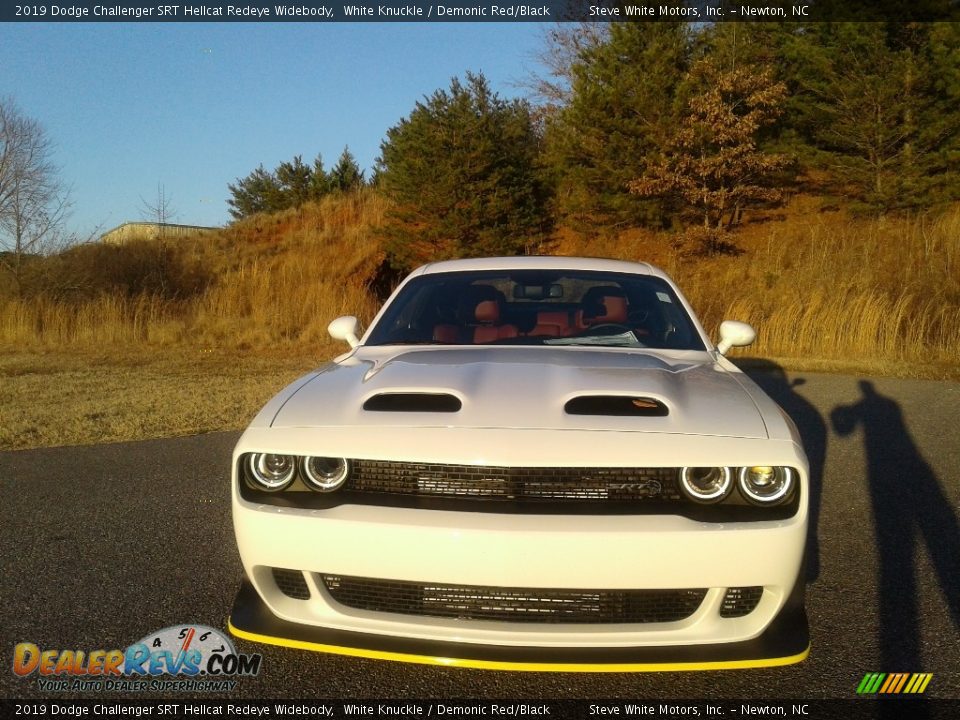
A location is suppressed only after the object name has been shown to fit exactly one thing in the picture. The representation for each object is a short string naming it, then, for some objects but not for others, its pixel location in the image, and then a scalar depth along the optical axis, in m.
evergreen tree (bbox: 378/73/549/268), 25.25
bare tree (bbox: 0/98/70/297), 17.02
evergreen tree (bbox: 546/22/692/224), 22.86
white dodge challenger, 1.99
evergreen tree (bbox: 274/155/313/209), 41.12
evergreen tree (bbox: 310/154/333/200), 40.47
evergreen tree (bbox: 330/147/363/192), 40.59
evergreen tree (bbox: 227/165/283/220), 45.94
